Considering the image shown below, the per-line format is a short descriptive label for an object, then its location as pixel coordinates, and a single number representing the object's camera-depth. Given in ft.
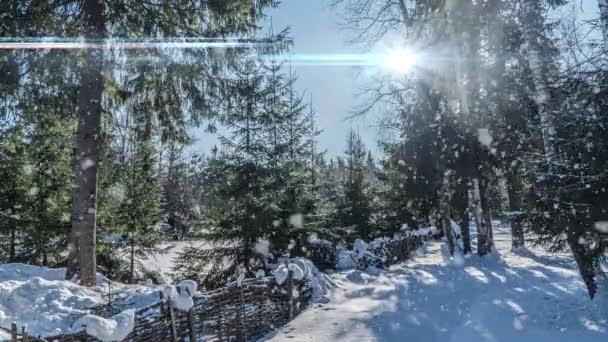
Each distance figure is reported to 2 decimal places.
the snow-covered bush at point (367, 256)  53.52
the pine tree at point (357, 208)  76.59
